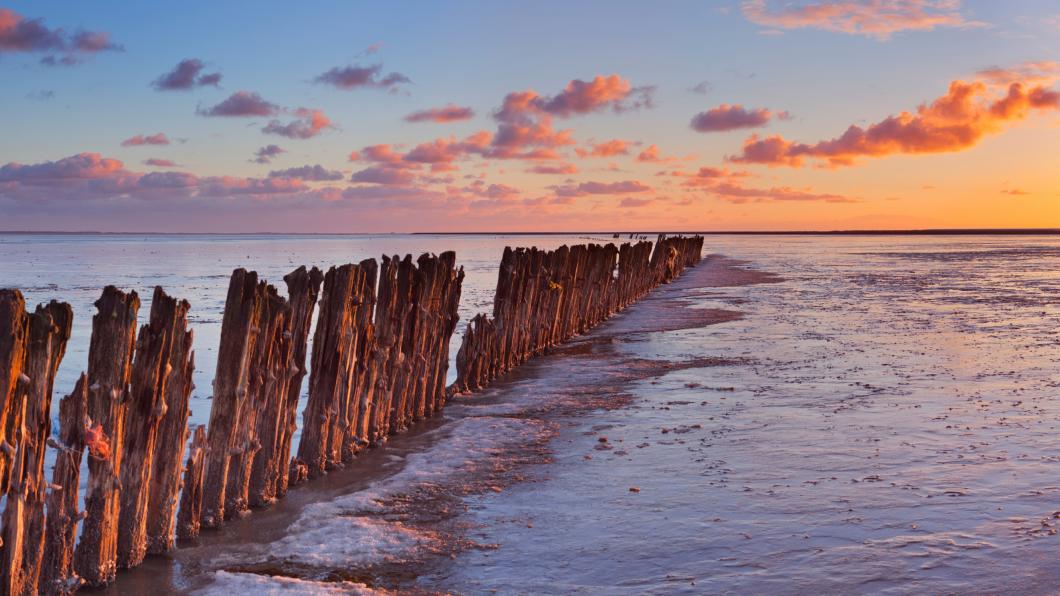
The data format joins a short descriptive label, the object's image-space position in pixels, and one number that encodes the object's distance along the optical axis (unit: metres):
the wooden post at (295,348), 6.94
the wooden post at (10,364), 4.46
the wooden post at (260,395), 6.44
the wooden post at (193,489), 6.04
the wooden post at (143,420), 5.44
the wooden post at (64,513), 4.92
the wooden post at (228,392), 6.27
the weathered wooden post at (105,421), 5.17
